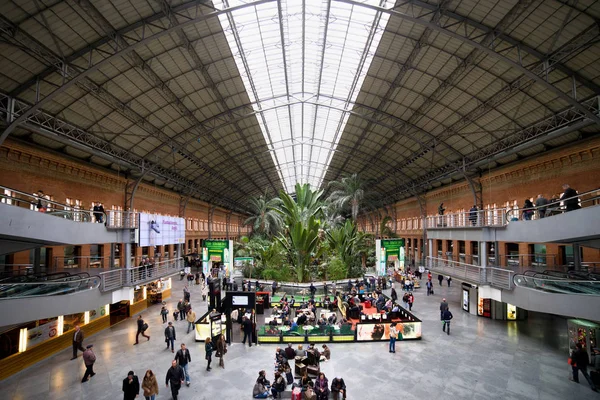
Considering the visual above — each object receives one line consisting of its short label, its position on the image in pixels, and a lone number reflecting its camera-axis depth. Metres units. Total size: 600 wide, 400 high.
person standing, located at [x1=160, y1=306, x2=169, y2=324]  18.44
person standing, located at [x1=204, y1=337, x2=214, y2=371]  11.99
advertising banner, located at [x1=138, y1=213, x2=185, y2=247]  16.94
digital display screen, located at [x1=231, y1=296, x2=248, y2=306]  14.57
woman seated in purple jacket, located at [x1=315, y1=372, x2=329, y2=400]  9.18
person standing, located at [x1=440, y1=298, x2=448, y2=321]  16.31
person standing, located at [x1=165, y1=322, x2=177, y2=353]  14.04
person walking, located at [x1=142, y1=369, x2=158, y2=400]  8.98
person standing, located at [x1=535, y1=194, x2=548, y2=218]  12.81
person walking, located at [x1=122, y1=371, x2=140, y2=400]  8.75
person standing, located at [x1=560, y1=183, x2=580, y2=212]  10.41
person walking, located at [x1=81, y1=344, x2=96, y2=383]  11.23
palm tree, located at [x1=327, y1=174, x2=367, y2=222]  39.47
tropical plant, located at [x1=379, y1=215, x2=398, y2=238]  41.72
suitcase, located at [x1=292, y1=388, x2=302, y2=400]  9.26
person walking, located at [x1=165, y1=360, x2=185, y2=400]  9.48
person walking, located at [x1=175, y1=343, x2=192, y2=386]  10.65
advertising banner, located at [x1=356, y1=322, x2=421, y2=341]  15.16
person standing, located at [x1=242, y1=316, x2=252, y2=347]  14.59
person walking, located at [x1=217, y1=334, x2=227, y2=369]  12.23
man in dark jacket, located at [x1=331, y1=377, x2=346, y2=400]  9.62
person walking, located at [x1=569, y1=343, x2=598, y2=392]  10.48
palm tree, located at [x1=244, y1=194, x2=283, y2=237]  43.75
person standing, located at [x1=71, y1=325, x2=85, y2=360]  13.27
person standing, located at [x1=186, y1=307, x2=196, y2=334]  16.69
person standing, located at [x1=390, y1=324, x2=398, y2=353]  13.79
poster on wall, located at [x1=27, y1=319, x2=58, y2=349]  12.86
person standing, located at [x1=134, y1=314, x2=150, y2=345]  15.11
